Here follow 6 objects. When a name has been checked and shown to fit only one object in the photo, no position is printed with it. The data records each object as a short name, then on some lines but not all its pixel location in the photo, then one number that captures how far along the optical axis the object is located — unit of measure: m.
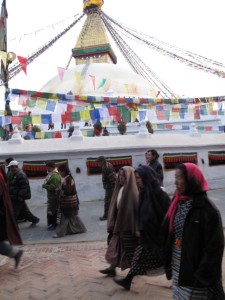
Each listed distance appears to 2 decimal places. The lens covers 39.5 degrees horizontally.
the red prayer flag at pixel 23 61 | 11.04
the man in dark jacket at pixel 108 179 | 6.55
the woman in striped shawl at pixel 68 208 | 5.70
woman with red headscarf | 2.13
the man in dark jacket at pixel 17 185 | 6.15
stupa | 27.16
